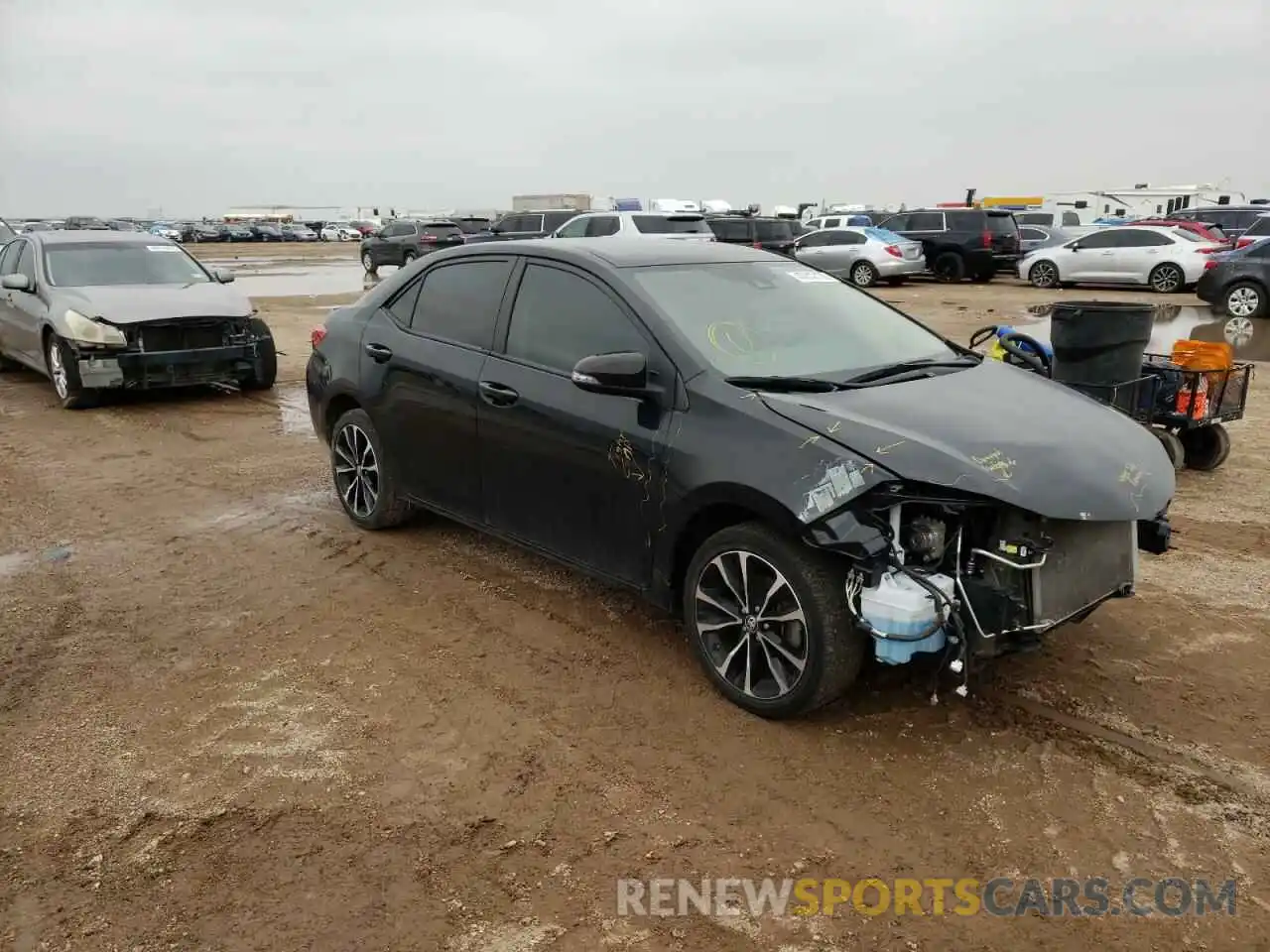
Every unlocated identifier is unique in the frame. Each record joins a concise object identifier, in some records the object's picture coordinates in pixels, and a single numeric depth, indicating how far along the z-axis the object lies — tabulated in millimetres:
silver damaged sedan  8961
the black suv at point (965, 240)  24750
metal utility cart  6305
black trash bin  6211
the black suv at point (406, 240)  29156
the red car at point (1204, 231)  21531
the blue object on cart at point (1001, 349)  6688
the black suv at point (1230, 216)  28141
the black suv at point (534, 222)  24703
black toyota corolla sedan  3270
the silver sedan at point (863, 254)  23328
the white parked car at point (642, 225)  20078
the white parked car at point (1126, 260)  20797
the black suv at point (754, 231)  23328
